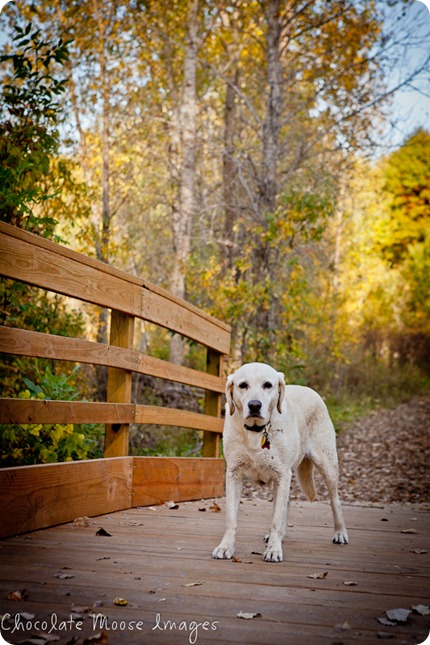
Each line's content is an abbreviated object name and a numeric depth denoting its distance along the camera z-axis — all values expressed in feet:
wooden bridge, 7.45
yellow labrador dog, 11.54
